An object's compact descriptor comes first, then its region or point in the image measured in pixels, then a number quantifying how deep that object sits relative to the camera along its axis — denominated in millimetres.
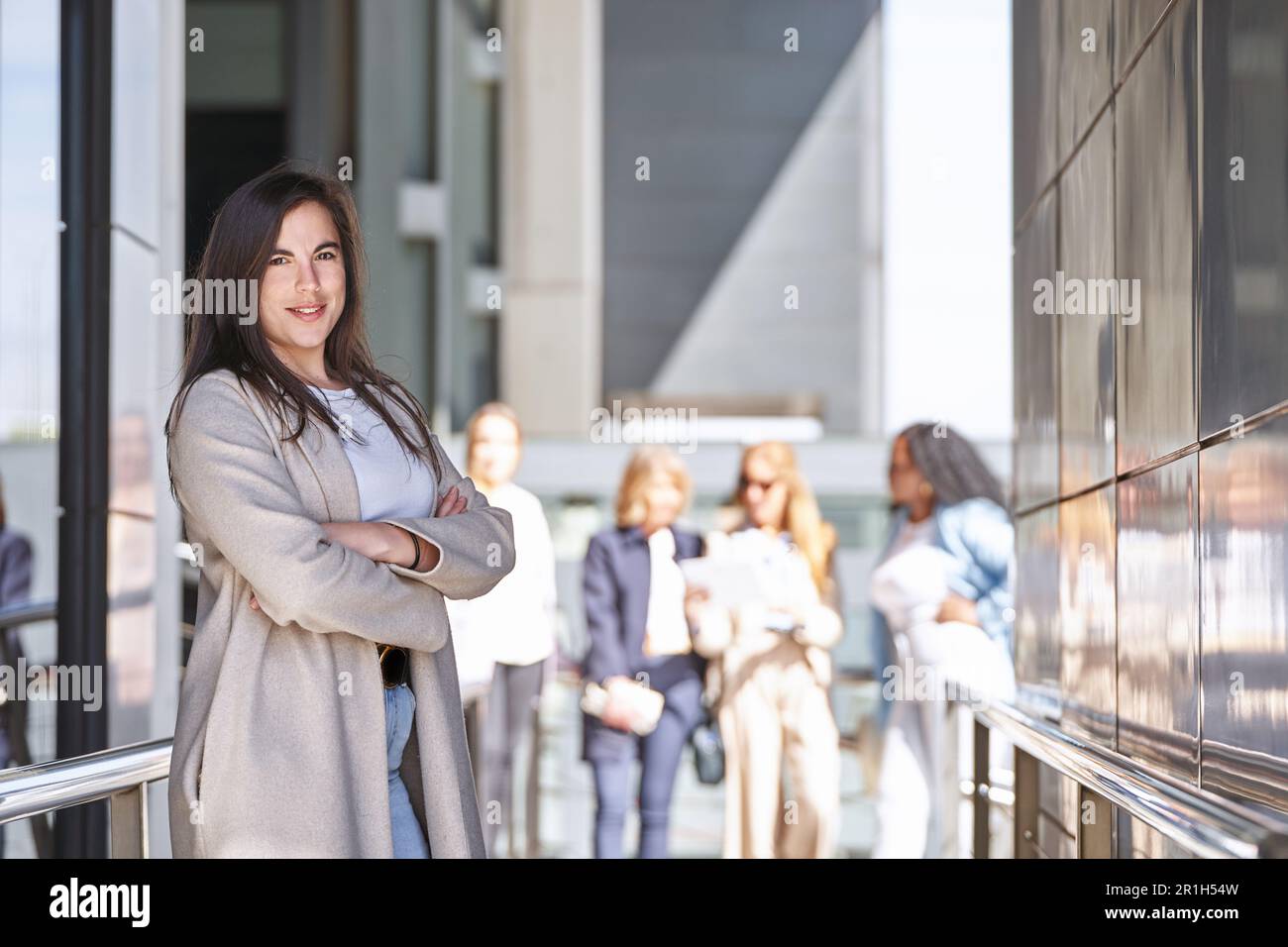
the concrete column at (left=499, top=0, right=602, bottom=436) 15250
